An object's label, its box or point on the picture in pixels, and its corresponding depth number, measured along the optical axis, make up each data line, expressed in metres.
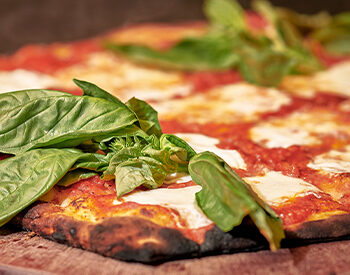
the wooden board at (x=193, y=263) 0.50
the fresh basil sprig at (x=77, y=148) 0.53
